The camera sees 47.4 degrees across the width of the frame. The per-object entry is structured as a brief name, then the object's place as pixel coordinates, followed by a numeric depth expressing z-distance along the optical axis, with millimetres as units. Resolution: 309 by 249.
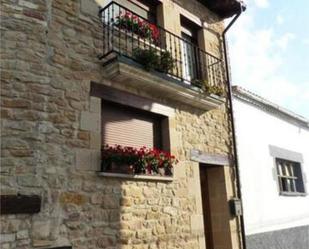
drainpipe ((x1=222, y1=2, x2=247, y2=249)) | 7472
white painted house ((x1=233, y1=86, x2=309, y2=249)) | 8242
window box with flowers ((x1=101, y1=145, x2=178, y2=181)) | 5156
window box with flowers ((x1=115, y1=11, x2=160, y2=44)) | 6129
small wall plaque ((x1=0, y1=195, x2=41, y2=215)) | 4055
